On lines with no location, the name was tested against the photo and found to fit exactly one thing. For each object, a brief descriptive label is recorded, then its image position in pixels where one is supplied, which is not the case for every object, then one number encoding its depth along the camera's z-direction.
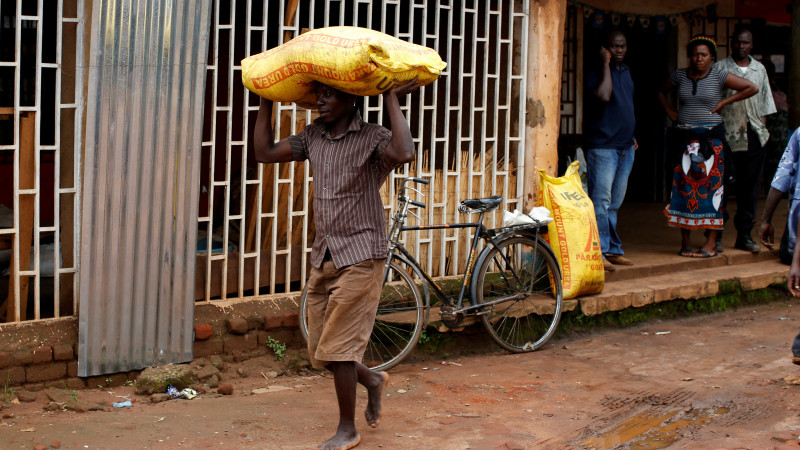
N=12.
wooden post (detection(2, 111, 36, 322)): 5.21
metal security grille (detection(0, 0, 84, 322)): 5.18
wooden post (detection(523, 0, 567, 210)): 7.16
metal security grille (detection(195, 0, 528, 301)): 5.95
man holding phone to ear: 7.87
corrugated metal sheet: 5.23
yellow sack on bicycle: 7.06
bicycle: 6.08
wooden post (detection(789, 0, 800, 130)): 10.28
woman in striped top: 8.27
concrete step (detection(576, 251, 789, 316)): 7.39
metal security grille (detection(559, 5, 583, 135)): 10.43
